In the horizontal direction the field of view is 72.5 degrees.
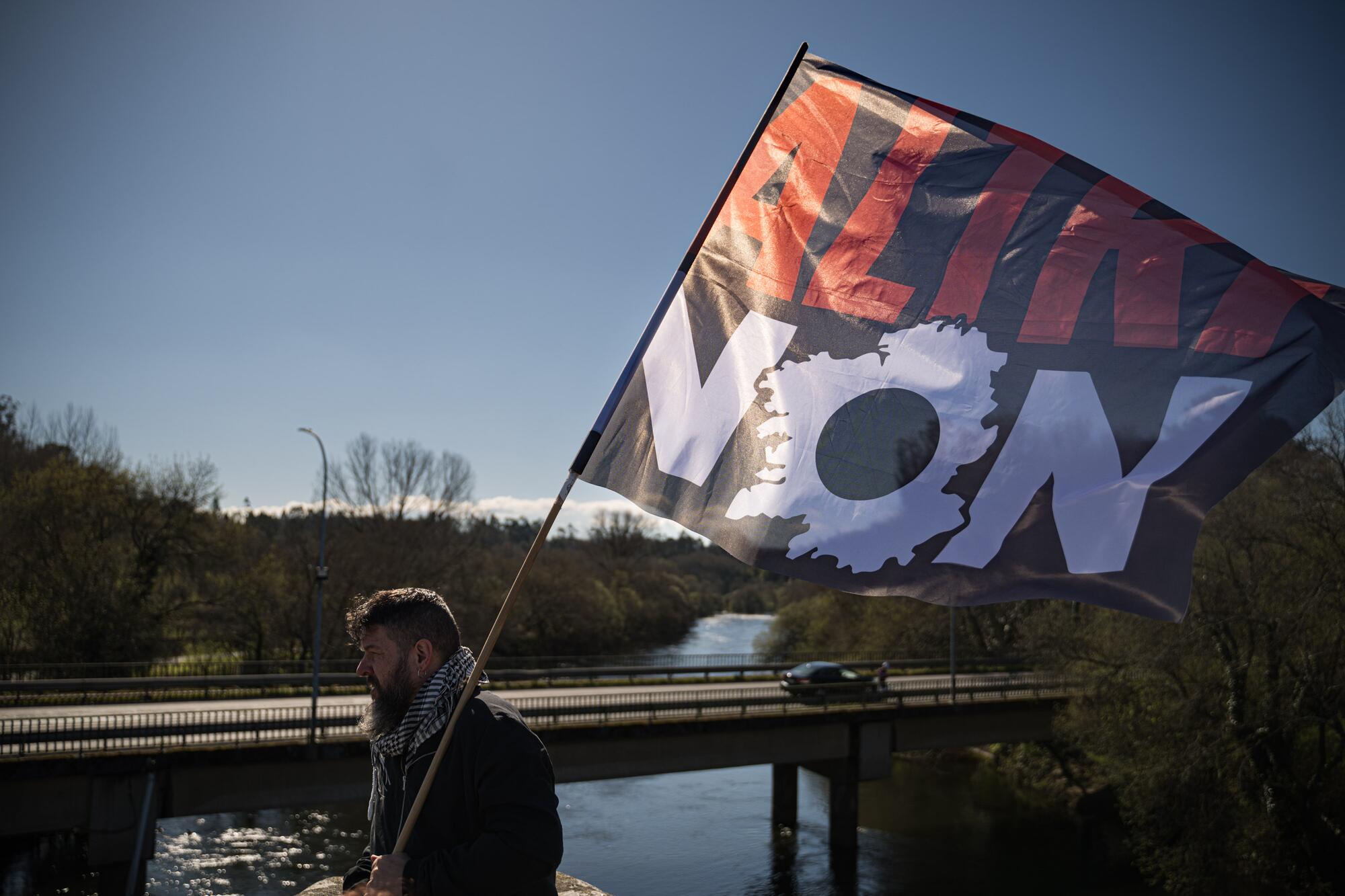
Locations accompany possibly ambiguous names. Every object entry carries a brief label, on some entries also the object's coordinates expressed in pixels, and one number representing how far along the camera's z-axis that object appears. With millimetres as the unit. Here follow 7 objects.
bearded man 2529
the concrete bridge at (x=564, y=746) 19531
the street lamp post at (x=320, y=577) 24422
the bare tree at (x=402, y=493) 52844
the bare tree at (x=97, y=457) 41594
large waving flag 3988
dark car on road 33250
